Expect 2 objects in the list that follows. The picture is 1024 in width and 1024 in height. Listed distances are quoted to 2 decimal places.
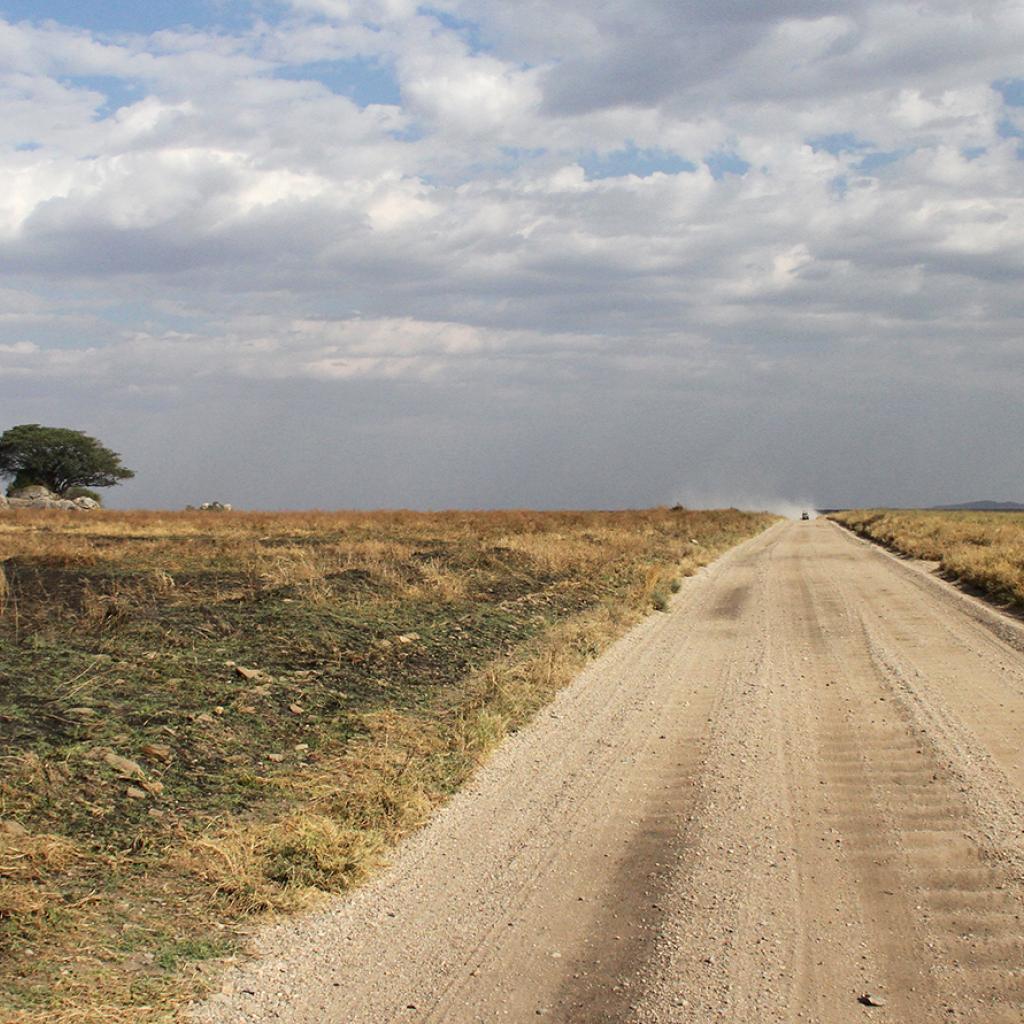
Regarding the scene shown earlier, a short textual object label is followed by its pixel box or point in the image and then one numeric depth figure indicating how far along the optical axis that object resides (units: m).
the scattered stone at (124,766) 7.11
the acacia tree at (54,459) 75.31
